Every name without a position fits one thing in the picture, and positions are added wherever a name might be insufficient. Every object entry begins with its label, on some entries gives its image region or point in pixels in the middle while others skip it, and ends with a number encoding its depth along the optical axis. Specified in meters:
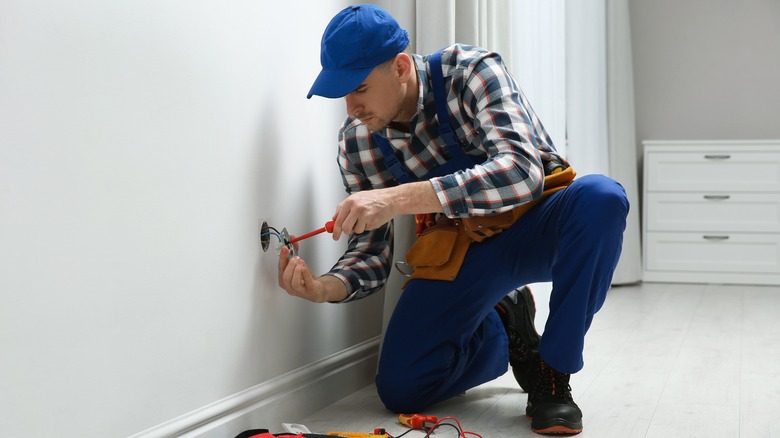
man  1.55
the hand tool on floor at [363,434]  1.47
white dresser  4.17
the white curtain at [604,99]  4.03
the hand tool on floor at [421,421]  1.62
